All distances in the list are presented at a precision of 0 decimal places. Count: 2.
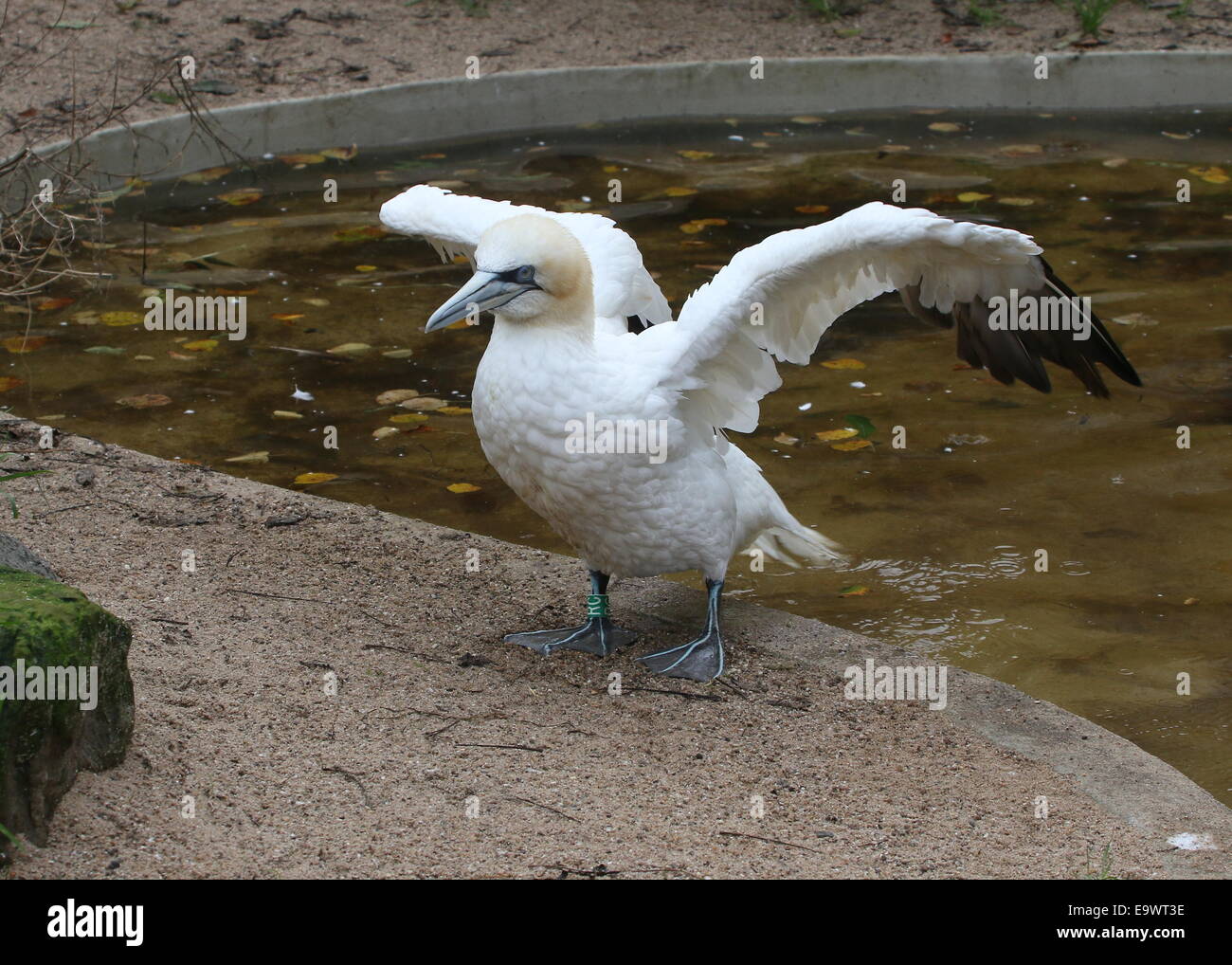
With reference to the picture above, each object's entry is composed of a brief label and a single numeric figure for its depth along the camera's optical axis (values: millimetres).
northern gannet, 3871
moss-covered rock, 2777
